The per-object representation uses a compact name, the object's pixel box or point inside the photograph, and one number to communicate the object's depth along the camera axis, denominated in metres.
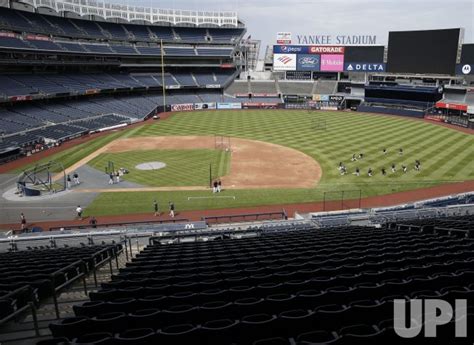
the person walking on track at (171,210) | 28.80
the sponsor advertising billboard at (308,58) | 92.00
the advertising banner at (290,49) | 94.31
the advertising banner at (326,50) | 91.06
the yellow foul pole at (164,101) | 85.30
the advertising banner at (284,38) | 98.18
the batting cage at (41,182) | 34.00
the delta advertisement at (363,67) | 84.84
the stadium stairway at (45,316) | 7.08
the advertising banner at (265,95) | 94.44
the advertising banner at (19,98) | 57.33
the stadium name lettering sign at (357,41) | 89.88
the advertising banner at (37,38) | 65.75
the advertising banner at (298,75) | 99.31
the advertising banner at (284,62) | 95.69
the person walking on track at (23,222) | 27.29
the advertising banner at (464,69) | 72.87
